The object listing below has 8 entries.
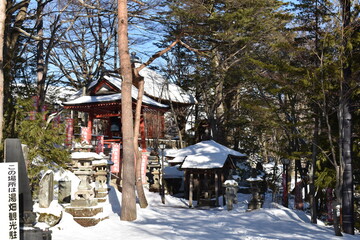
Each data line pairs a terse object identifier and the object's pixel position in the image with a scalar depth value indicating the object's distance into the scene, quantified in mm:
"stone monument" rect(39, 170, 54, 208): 9734
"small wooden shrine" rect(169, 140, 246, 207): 18531
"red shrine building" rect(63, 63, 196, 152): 20891
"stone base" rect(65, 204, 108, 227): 11234
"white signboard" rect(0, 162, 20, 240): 6570
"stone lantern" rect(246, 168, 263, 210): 16281
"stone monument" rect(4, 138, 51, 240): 7375
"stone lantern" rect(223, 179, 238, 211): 16781
